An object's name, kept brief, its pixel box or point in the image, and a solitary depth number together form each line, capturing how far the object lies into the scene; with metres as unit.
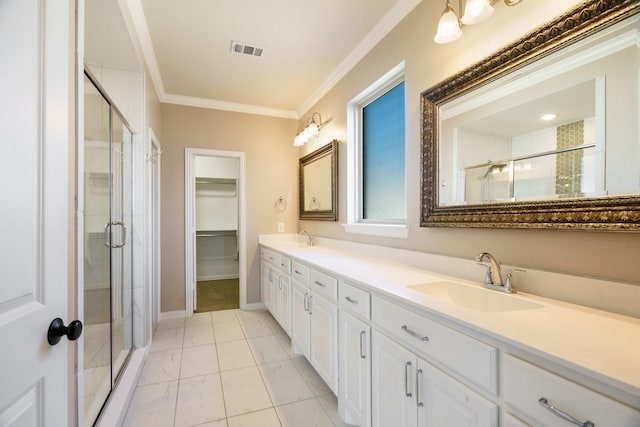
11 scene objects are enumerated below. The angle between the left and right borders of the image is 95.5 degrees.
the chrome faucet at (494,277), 1.29
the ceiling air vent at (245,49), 2.49
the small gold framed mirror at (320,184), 2.99
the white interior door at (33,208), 0.67
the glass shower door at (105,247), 1.76
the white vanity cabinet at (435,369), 0.69
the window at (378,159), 2.28
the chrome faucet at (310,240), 3.44
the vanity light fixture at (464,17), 1.21
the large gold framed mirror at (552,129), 0.99
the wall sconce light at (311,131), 3.18
